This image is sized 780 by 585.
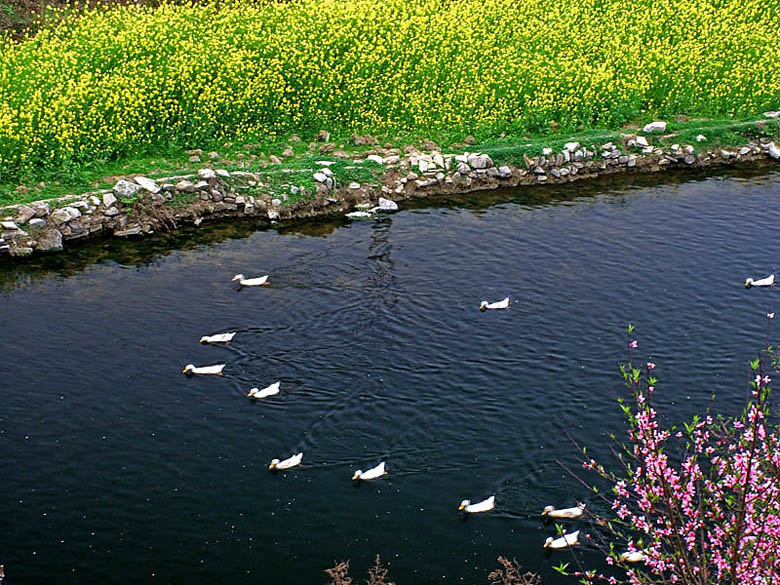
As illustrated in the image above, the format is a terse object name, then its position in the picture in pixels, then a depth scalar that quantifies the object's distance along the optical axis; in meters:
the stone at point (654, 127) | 34.06
